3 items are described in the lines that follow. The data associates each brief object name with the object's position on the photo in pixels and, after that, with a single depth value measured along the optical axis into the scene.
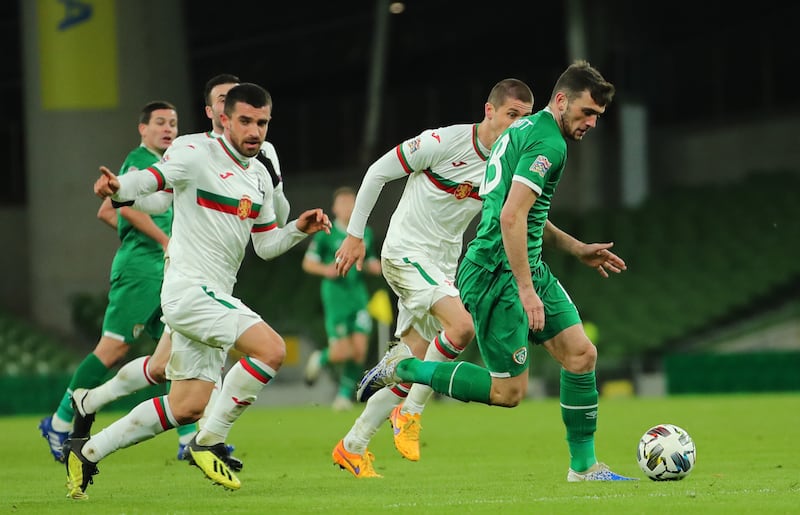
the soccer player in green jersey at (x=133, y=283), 19.53
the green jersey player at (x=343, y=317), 32.94
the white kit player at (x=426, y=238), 17.11
